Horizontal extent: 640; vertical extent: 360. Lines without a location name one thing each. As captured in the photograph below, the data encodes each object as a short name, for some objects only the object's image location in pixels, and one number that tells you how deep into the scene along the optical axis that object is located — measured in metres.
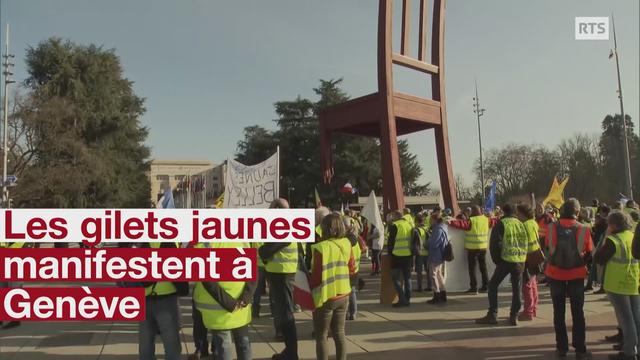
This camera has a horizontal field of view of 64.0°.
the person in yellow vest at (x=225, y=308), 3.99
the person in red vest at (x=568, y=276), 5.30
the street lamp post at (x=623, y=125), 19.31
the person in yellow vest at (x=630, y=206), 9.56
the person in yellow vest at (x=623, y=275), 5.05
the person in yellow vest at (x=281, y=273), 5.26
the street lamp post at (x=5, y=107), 26.66
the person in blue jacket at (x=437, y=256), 8.47
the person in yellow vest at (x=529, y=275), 6.81
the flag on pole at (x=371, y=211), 9.84
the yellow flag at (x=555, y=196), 12.93
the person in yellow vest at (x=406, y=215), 9.03
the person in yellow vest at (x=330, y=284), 4.50
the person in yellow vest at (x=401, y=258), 8.16
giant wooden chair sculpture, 11.35
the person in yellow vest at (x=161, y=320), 4.26
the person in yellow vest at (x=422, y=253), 9.49
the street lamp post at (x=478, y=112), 38.41
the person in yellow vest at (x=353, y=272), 5.22
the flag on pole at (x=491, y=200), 12.17
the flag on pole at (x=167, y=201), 5.50
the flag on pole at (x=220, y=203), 7.67
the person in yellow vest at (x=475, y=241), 9.38
